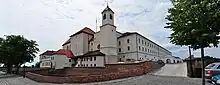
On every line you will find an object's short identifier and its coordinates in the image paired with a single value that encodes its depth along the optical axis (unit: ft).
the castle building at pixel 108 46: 112.28
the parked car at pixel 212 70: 28.18
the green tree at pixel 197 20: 15.92
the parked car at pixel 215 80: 24.92
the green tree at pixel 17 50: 97.86
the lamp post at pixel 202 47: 14.80
